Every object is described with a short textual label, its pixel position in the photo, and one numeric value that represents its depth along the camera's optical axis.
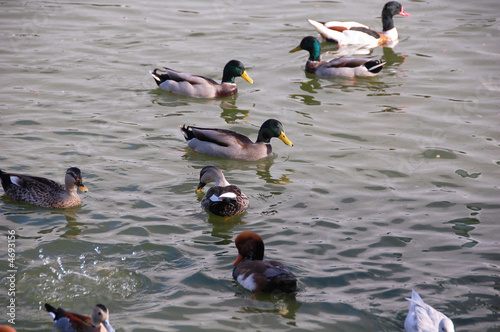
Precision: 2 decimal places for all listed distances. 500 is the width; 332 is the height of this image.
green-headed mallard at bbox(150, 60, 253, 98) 13.94
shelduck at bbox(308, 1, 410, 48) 17.53
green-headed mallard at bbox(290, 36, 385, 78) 15.22
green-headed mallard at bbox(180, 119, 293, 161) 11.38
